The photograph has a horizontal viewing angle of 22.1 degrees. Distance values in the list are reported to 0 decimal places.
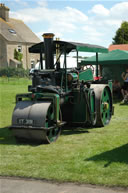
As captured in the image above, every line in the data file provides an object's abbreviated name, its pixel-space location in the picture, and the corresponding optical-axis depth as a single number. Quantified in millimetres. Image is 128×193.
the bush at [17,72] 33812
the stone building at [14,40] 44969
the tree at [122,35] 58581
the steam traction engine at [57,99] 6719
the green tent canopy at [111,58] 14790
